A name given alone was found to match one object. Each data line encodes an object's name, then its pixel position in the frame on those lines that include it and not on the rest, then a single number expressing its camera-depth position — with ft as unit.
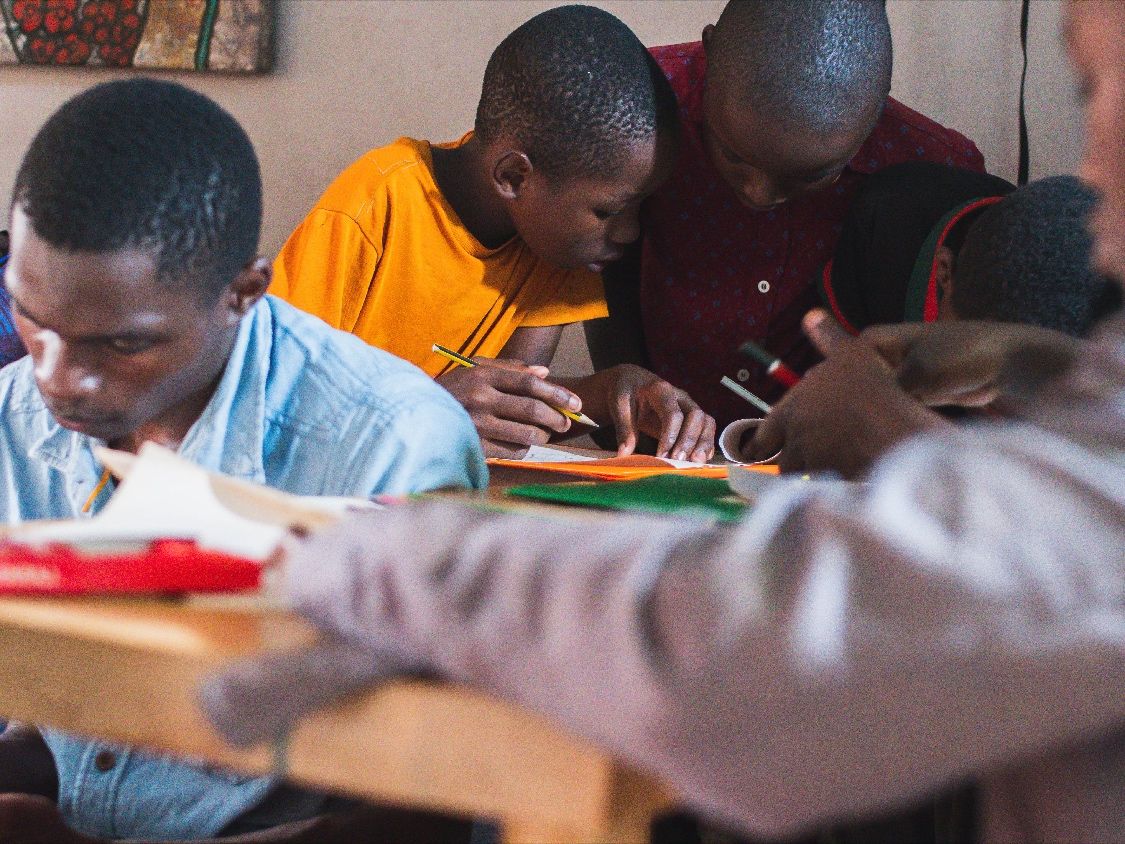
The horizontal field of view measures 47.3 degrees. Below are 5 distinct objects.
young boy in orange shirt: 5.63
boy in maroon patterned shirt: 5.57
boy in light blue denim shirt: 2.85
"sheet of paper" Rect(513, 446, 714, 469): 4.73
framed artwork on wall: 7.91
